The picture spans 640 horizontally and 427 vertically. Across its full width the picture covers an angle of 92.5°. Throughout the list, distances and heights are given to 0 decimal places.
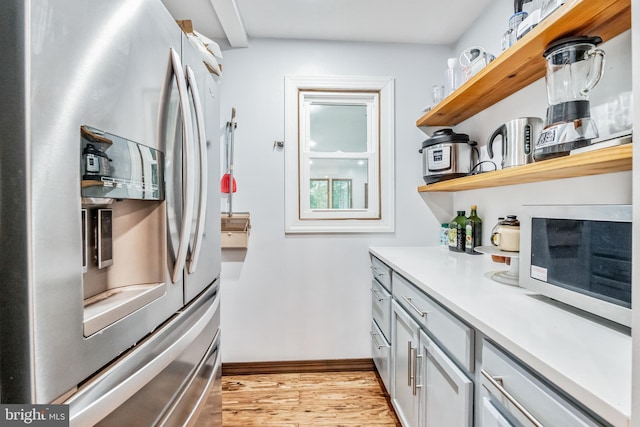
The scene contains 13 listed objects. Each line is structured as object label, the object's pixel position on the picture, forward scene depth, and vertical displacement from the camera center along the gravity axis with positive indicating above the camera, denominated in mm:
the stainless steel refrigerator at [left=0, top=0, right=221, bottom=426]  472 -5
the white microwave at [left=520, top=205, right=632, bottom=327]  737 -132
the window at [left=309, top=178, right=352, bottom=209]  2301 +108
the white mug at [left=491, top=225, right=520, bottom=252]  1294 -128
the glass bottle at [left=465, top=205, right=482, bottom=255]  1900 -141
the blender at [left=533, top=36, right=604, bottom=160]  982 +398
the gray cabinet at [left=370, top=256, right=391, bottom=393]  1799 -711
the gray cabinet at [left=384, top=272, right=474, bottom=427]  982 -608
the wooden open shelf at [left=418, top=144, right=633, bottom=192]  814 +134
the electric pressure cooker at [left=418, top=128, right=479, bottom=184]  1860 +332
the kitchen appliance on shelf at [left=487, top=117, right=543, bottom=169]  1306 +301
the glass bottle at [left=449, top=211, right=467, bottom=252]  2008 -162
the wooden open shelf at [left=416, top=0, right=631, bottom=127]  930 +610
